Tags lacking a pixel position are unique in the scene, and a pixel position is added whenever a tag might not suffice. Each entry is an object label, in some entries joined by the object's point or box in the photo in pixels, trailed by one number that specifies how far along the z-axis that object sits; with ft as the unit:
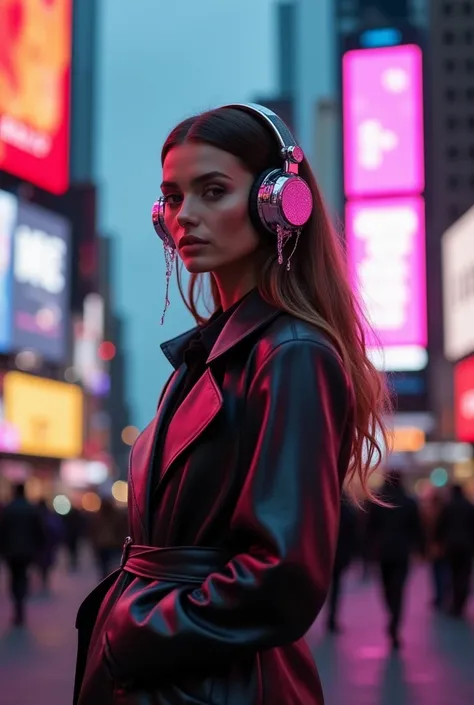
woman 5.83
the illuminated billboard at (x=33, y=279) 127.54
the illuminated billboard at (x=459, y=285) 96.73
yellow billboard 144.05
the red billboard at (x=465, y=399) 98.27
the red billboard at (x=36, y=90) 134.82
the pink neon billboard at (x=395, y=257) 118.52
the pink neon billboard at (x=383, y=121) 120.06
